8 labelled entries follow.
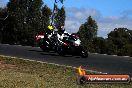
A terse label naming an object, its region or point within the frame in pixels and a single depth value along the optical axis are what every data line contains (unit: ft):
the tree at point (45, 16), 240.49
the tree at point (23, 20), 236.49
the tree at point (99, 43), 253.71
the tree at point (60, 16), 264.97
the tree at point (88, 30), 252.21
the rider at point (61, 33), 75.20
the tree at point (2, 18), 248.52
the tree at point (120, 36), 304.30
